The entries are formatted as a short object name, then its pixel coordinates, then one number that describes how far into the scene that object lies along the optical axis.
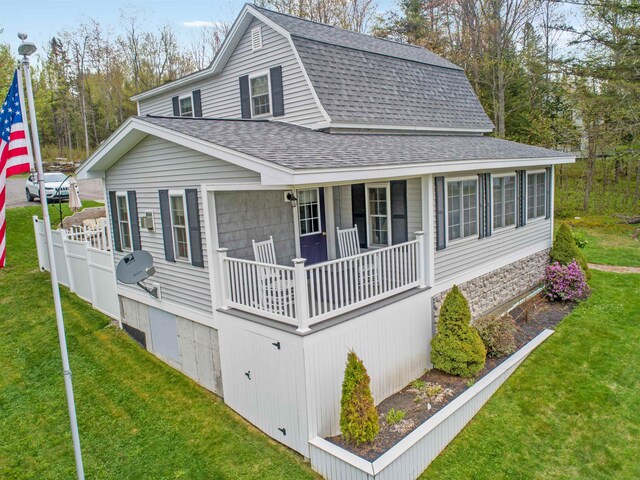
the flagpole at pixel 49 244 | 4.79
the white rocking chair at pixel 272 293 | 6.70
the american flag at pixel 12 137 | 4.92
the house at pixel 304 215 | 6.84
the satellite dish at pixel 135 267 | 8.70
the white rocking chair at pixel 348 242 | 9.71
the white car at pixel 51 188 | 21.12
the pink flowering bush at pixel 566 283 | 11.91
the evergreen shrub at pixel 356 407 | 6.27
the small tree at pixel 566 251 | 12.82
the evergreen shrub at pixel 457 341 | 8.28
